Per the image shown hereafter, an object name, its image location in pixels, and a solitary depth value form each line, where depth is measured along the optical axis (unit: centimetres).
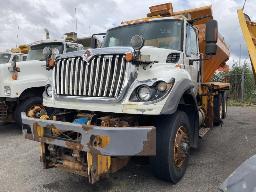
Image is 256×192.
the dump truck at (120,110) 231
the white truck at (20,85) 470
